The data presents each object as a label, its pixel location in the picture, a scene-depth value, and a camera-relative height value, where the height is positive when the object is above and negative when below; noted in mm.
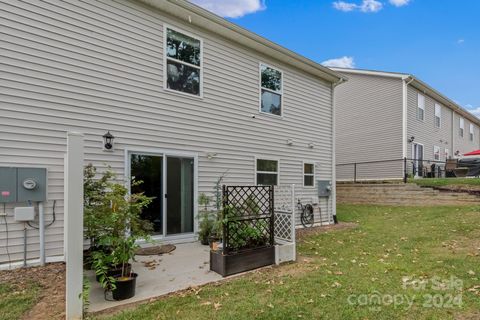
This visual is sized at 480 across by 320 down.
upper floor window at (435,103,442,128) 17891 +2990
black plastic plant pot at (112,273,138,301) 3625 -1551
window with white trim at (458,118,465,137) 21006 +2711
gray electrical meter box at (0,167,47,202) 4723 -375
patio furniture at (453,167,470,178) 14172 -344
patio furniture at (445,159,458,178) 14820 -116
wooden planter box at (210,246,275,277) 4598 -1570
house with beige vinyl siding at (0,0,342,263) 5016 +1351
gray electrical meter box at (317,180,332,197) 10273 -843
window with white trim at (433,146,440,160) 17545 +719
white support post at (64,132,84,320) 3133 -653
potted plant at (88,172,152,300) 3641 -1023
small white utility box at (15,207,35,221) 4754 -838
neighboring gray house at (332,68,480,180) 14880 +2236
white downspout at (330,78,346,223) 10531 -372
